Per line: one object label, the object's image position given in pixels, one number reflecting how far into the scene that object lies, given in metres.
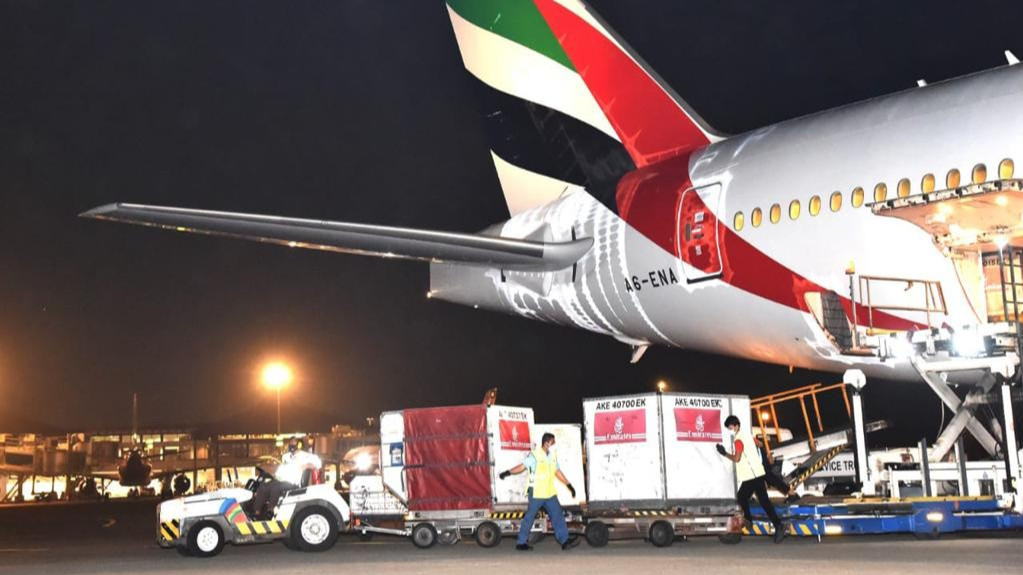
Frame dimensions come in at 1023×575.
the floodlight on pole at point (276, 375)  38.41
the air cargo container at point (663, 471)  14.01
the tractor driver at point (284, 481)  14.99
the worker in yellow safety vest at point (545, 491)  13.54
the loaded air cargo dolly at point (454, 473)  15.07
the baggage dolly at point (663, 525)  13.81
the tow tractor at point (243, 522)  14.57
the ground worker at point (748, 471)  13.47
